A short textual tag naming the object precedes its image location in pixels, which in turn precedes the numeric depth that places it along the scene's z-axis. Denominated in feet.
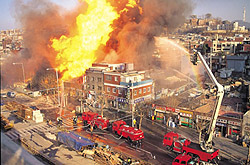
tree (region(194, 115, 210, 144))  75.79
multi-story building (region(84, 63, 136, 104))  126.73
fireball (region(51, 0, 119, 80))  149.59
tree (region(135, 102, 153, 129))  102.13
